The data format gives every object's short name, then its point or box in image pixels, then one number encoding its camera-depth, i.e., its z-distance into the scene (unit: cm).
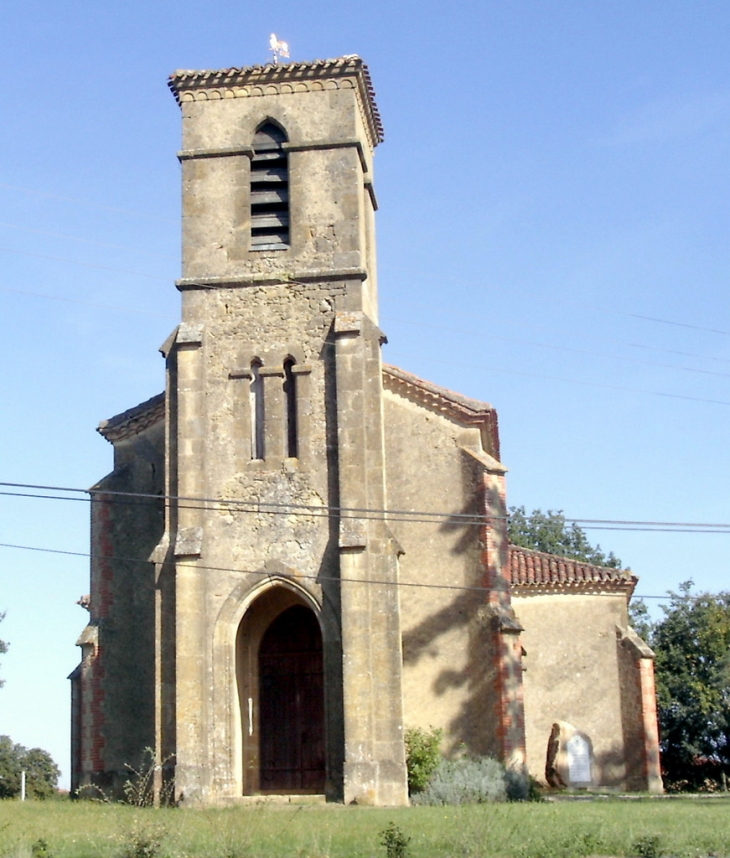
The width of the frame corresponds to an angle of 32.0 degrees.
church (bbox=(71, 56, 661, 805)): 2414
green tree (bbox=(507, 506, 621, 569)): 5741
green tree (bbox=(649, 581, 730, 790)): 4300
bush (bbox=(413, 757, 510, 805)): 2391
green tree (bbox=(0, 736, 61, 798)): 6138
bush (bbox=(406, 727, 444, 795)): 2509
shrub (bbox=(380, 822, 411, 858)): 1473
